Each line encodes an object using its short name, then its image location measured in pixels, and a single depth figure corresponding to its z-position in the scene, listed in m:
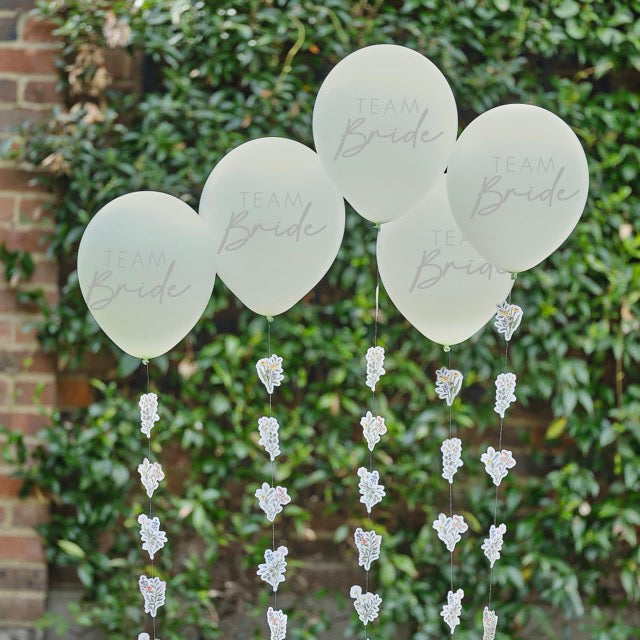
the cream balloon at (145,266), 4.02
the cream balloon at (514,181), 3.98
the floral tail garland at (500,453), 4.20
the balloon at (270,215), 4.08
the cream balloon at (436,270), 4.14
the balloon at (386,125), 4.00
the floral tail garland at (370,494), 4.19
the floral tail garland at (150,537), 4.17
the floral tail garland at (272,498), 4.18
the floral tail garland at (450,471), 4.20
